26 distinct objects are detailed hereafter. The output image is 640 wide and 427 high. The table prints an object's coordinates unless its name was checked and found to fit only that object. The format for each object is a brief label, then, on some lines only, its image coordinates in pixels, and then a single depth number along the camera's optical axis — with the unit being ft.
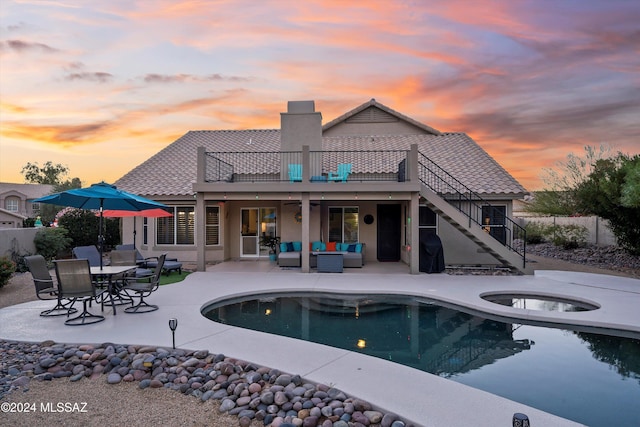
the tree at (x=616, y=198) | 49.19
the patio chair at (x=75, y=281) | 23.93
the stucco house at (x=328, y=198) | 45.21
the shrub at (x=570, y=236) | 69.46
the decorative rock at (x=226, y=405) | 14.32
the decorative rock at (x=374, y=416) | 13.08
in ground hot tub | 31.42
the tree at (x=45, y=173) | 211.41
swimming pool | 16.70
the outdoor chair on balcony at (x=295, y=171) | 51.44
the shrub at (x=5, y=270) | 34.63
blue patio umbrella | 26.94
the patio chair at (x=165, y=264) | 42.88
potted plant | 56.31
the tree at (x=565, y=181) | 75.82
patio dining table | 26.71
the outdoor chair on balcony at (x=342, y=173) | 50.17
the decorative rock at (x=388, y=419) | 12.71
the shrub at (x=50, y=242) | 51.67
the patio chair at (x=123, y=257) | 34.71
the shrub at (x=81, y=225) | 61.93
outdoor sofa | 48.93
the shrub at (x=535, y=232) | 78.18
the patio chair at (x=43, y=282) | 25.64
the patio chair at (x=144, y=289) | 27.37
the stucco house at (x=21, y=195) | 145.89
